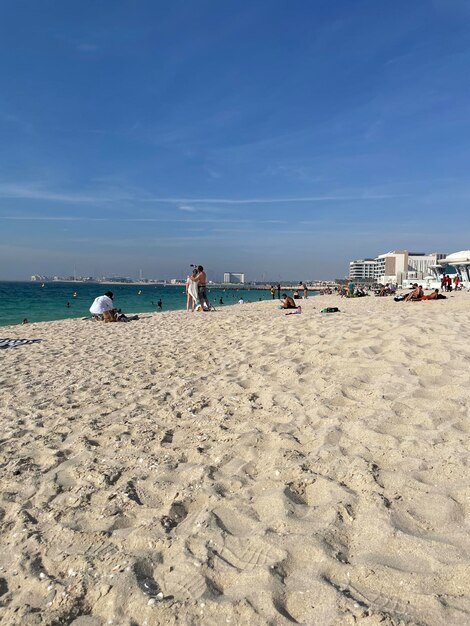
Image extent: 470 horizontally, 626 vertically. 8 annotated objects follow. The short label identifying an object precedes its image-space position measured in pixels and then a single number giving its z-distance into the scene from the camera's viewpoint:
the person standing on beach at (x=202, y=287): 15.47
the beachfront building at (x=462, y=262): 43.18
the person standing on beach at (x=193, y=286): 15.66
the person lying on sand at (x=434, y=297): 19.17
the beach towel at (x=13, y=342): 9.80
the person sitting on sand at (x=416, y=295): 19.16
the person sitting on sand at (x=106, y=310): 14.06
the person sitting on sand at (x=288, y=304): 17.12
